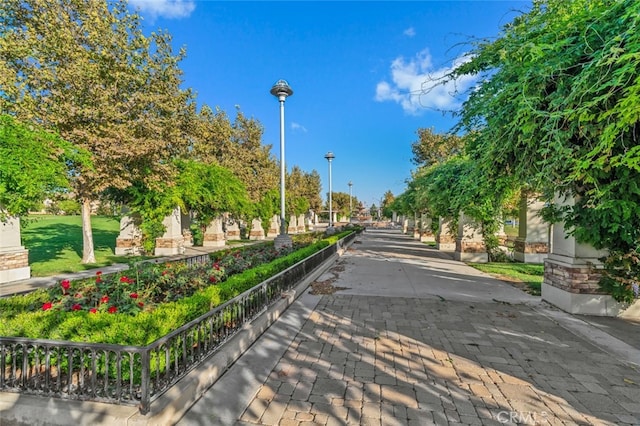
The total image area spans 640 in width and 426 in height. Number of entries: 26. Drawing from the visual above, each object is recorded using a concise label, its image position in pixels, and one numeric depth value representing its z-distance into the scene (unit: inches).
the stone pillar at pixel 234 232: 1148.3
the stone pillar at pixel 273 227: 1277.1
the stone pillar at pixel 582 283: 227.9
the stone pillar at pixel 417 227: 1072.8
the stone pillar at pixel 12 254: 343.6
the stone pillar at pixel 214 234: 816.3
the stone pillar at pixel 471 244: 562.3
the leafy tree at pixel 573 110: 125.4
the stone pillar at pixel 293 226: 1497.4
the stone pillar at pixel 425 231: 1008.2
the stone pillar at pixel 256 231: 1111.6
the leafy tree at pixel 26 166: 295.1
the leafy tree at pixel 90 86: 389.7
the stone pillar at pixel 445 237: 752.3
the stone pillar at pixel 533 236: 535.8
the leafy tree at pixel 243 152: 922.1
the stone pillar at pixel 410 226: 1412.3
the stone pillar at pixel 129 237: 615.2
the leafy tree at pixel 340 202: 3048.7
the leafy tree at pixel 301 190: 1476.4
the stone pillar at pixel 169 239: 616.4
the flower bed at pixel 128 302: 118.3
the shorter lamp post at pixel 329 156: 763.0
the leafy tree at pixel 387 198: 3025.6
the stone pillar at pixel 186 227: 776.3
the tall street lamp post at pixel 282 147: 378.6
